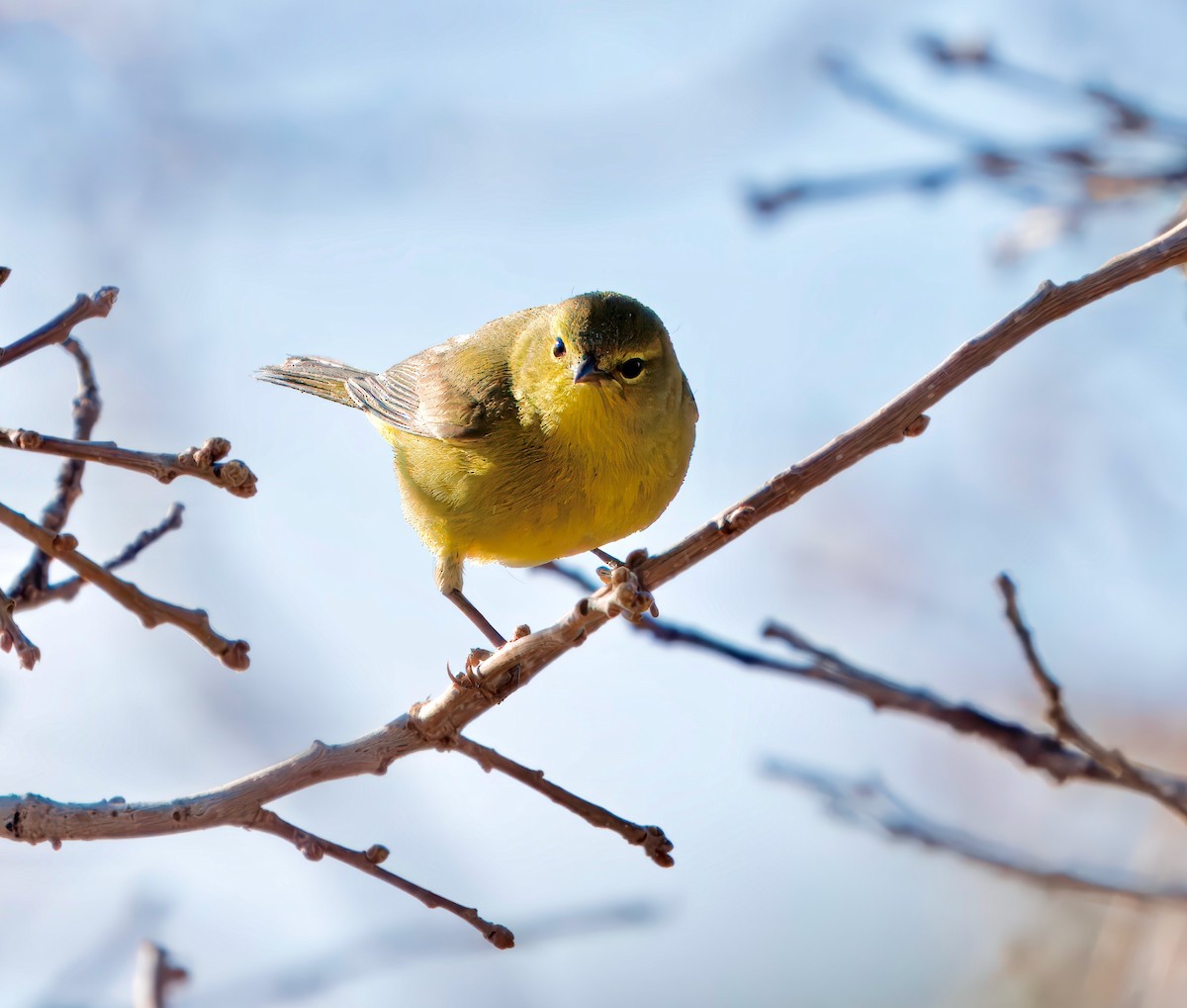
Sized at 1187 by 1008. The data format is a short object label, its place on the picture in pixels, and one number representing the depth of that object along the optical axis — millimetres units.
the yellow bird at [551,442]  8375
